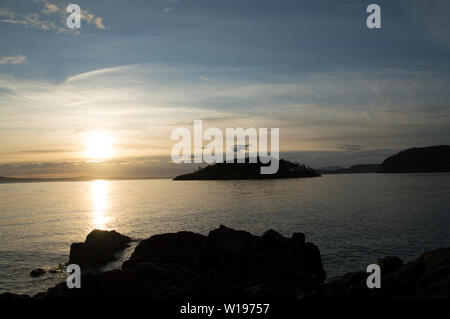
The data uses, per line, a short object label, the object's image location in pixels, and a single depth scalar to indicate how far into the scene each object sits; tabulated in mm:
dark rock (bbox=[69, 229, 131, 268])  32406
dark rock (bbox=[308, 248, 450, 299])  15359
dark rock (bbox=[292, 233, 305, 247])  27077
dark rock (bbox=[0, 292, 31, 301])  14416
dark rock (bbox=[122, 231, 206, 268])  27328
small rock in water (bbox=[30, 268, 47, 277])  29089
